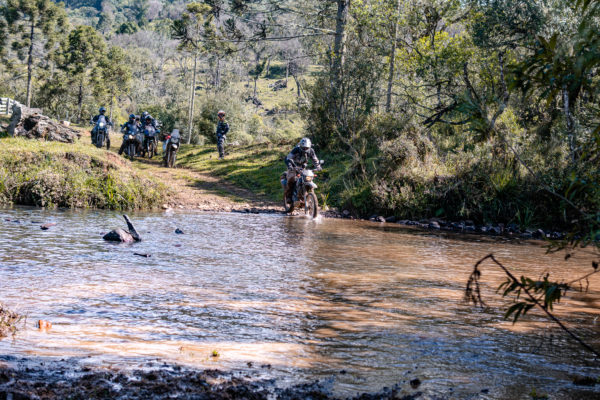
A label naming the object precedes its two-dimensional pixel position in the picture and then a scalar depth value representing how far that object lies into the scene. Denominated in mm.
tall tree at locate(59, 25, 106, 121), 53219
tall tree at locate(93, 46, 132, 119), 55406
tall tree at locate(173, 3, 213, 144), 25984
